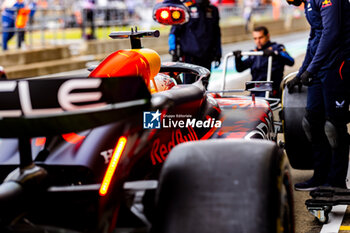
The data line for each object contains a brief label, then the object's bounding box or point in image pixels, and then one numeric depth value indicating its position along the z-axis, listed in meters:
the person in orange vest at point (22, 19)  16.16
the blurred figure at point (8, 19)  16.22
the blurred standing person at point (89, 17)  19.25
